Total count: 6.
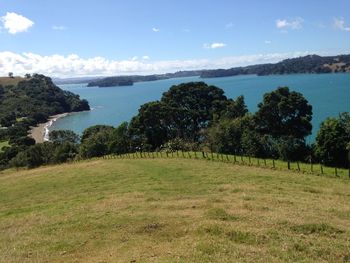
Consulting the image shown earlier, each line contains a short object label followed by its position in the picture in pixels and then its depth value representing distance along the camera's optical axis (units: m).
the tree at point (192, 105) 95.52
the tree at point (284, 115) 67.88
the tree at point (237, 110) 85.94
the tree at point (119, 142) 82.62
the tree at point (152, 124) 90.31
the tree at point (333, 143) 51.97
